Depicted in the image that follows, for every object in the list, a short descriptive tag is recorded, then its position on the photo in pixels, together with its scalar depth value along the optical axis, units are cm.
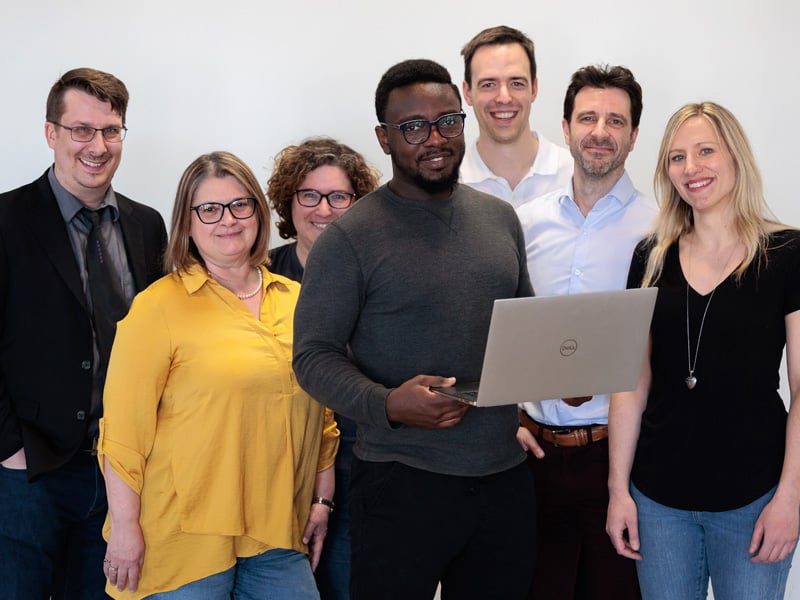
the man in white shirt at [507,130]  302
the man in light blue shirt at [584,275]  255
